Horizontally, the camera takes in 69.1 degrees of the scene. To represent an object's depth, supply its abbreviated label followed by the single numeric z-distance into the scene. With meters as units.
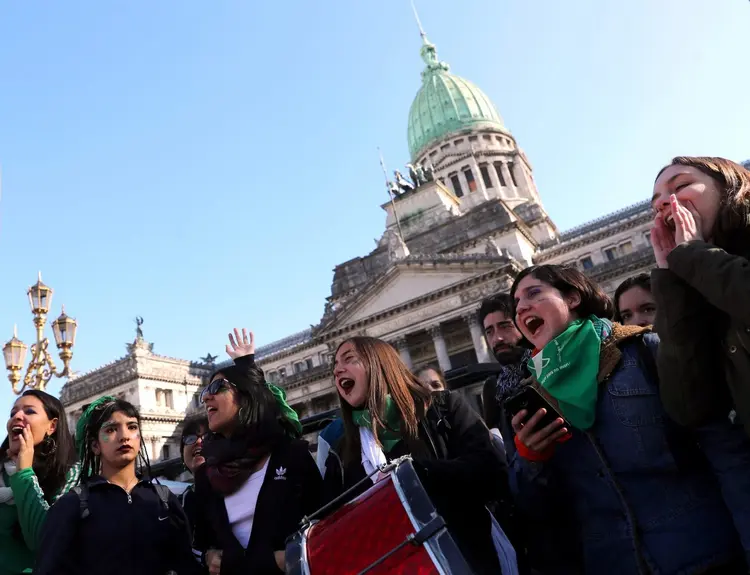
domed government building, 36.44
